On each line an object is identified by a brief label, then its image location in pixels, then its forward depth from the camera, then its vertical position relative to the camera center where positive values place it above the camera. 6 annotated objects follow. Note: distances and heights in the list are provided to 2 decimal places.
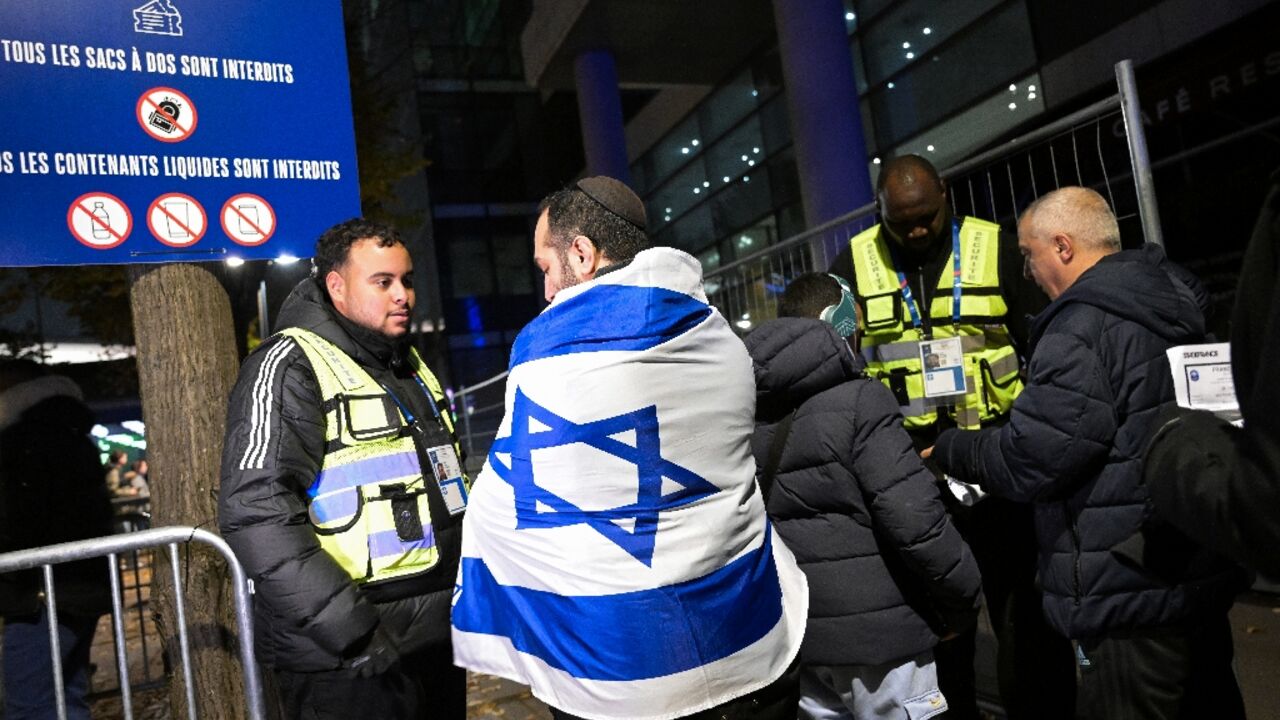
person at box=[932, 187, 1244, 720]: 2.55 -0.55
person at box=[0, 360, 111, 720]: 3.70 -0.22
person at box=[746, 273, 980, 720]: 2.68 -0.51
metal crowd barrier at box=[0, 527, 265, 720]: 2.76 -0.38
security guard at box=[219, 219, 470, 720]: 2.47 -0.20
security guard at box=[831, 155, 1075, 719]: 3.57 -0.04
